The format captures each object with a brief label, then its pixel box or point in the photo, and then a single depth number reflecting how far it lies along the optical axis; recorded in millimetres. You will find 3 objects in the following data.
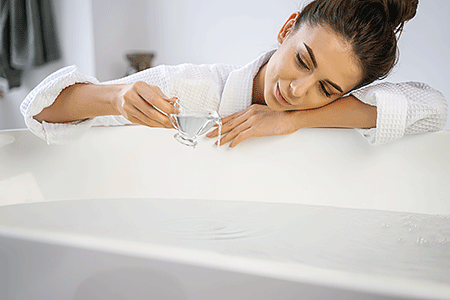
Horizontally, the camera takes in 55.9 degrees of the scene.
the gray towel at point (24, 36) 2678
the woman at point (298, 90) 952
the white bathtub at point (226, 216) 378
